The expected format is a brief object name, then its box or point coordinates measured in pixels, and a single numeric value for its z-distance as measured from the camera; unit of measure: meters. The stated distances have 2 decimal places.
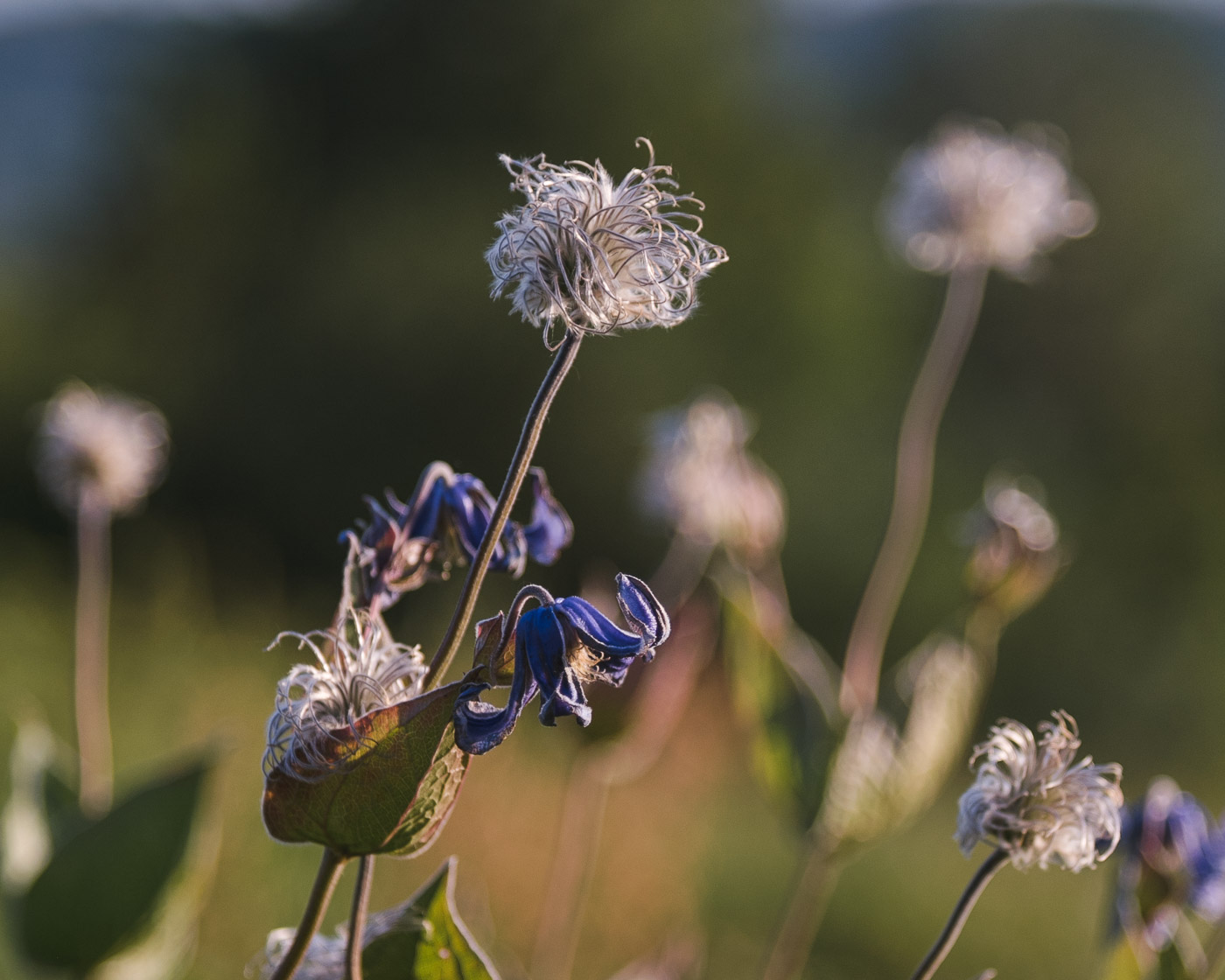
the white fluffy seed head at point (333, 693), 0.82
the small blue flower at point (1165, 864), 0.91
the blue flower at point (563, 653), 0.80
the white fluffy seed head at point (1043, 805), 0.85
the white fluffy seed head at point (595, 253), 0.82
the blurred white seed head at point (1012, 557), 1.18
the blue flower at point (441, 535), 0.86
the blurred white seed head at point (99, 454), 1.64
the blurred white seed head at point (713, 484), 1.41
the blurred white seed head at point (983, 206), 1.67
